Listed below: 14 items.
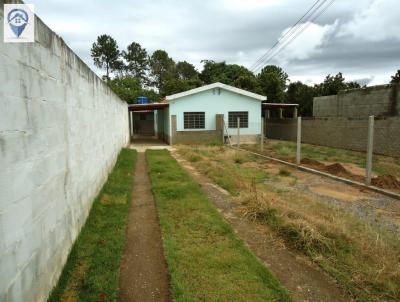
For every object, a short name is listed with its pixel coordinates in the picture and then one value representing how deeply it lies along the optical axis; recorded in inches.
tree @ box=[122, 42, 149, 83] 2026.3
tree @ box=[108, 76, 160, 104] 1411.2
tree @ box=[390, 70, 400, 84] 975.8
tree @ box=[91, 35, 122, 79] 1856.9
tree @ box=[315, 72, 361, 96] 1048.8
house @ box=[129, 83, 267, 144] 774.5
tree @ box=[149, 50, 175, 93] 2090.3
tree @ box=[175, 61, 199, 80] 2123.8
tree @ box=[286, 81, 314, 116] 1151.6
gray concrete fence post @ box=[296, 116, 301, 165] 392.8
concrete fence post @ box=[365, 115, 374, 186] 278.3
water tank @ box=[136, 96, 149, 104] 1146.7
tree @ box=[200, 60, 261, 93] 1258.2
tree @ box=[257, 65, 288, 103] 1198.3
